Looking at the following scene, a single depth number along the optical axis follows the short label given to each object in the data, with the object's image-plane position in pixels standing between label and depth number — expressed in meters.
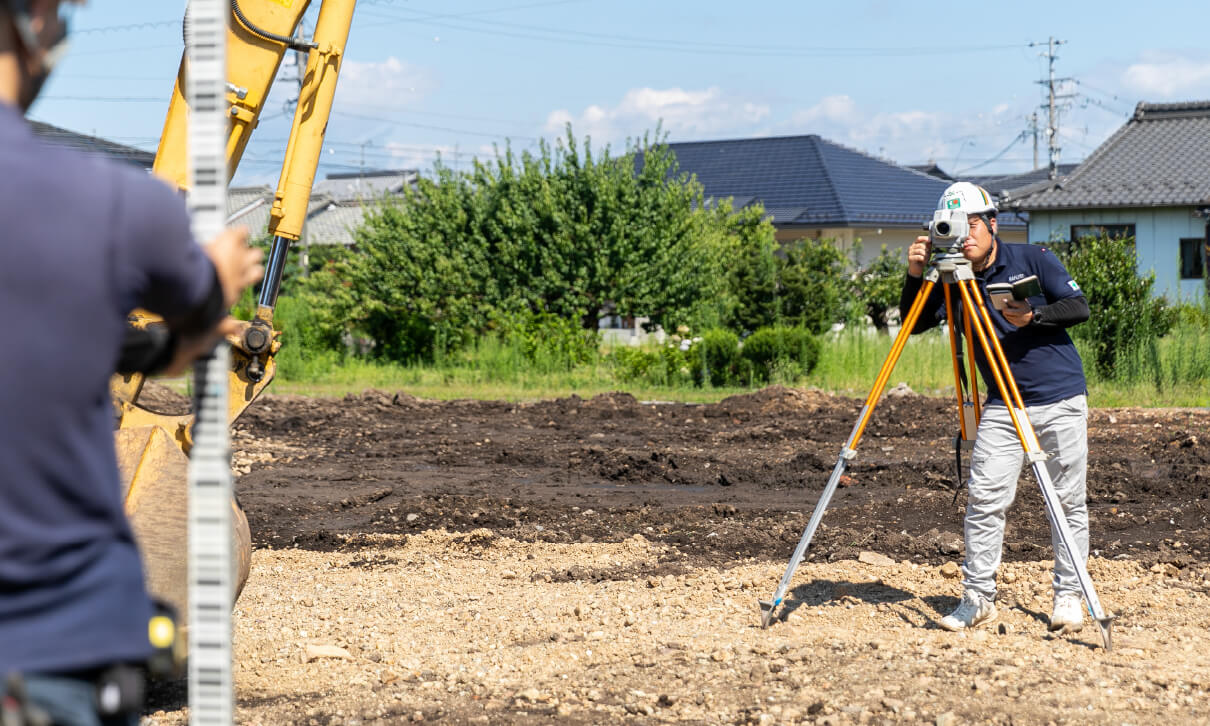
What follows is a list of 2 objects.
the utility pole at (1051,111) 75.50
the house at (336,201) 69.69
